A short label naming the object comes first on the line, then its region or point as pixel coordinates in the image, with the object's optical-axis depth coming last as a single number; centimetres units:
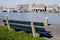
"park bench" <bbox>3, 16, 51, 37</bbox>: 421
